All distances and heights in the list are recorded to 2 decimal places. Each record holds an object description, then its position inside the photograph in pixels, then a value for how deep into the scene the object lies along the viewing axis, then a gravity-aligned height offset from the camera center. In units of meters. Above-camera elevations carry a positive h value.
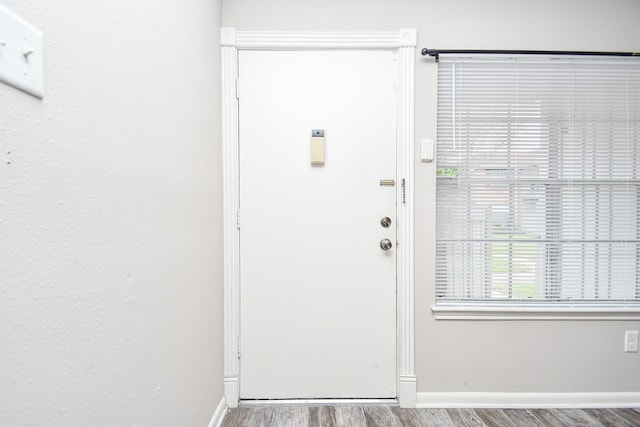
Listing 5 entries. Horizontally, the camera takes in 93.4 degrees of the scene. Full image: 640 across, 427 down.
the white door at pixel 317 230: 1.75 -0.12
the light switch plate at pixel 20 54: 0.50 +0.27
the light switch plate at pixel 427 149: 1.74 +0.35
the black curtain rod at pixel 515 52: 1.71 +0.90
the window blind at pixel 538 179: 1.77 +0.18
